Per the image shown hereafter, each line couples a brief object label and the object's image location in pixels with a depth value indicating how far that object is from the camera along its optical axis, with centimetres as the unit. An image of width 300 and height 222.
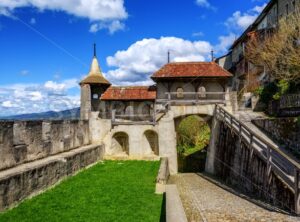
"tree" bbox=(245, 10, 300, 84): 1416
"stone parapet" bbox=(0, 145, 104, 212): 696
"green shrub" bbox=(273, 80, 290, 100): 1609
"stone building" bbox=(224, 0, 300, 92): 2116
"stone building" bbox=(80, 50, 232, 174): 1659
